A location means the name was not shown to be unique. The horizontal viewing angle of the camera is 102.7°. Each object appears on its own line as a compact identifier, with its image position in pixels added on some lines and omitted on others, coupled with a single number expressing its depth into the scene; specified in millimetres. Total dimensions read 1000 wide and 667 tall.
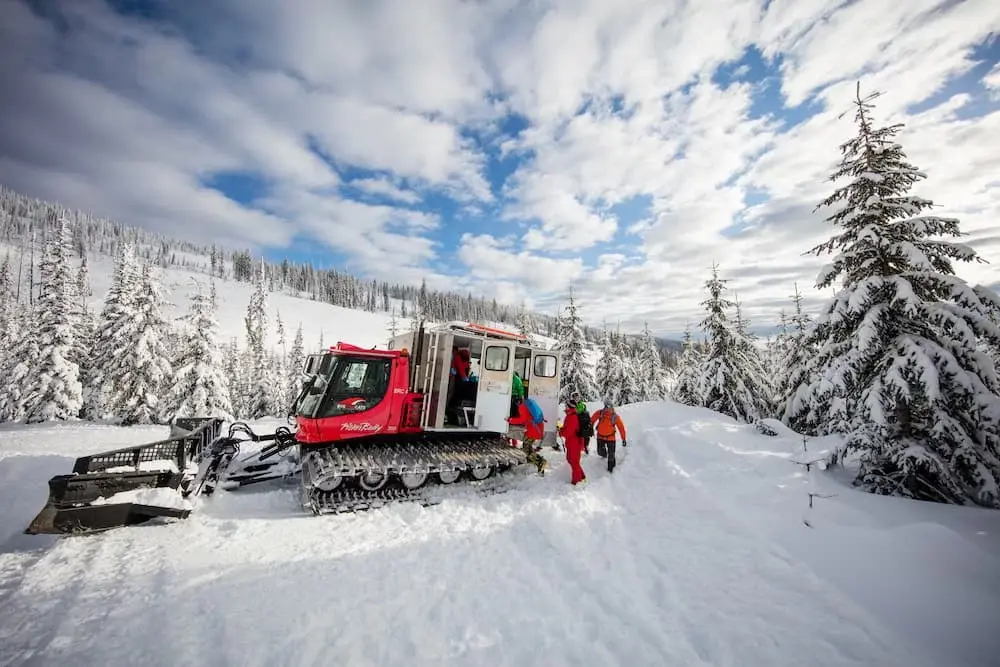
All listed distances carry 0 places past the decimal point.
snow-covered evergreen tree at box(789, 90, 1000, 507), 7336
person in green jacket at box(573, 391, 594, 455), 9727
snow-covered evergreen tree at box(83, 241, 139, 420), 24328
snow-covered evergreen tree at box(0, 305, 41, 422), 24297
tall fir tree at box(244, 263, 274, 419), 38531
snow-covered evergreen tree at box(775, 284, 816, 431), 9984
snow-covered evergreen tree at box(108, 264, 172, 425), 23641
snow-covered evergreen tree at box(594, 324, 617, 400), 31203
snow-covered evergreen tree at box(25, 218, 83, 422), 23938
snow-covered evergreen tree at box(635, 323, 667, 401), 43625
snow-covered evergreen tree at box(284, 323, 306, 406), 41456
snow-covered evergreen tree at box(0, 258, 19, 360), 38906
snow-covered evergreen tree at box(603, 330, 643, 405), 31116
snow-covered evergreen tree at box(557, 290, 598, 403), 26484
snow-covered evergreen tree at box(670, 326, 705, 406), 21297
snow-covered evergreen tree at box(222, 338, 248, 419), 45750
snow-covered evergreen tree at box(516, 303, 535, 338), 44322
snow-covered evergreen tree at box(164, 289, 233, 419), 23578
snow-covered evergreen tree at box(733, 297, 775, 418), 19656
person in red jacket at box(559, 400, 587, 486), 9312
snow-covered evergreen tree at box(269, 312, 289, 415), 39094
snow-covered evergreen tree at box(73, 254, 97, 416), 27438
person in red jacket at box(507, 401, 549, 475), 10375
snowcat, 6770
